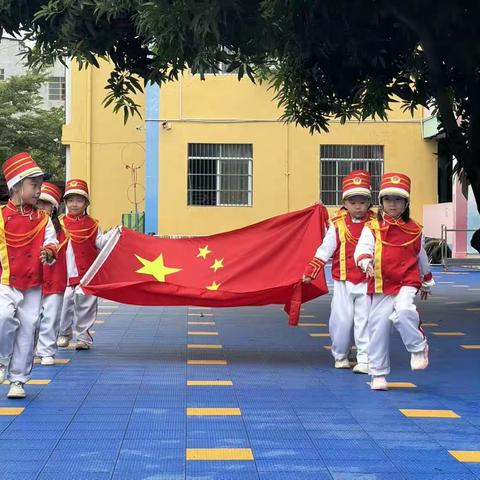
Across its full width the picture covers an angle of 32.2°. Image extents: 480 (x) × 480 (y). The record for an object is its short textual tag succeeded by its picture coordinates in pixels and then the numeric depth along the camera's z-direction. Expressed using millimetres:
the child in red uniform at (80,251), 8516
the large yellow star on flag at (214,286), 8070
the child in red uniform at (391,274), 6473
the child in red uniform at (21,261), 6171
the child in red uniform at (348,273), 7414
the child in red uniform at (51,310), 7629
